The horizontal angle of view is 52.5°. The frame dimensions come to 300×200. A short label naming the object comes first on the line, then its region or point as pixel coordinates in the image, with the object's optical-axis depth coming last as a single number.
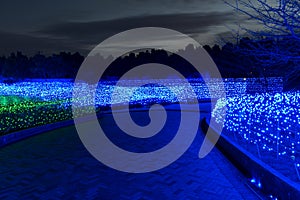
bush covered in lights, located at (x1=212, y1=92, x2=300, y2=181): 6.36
